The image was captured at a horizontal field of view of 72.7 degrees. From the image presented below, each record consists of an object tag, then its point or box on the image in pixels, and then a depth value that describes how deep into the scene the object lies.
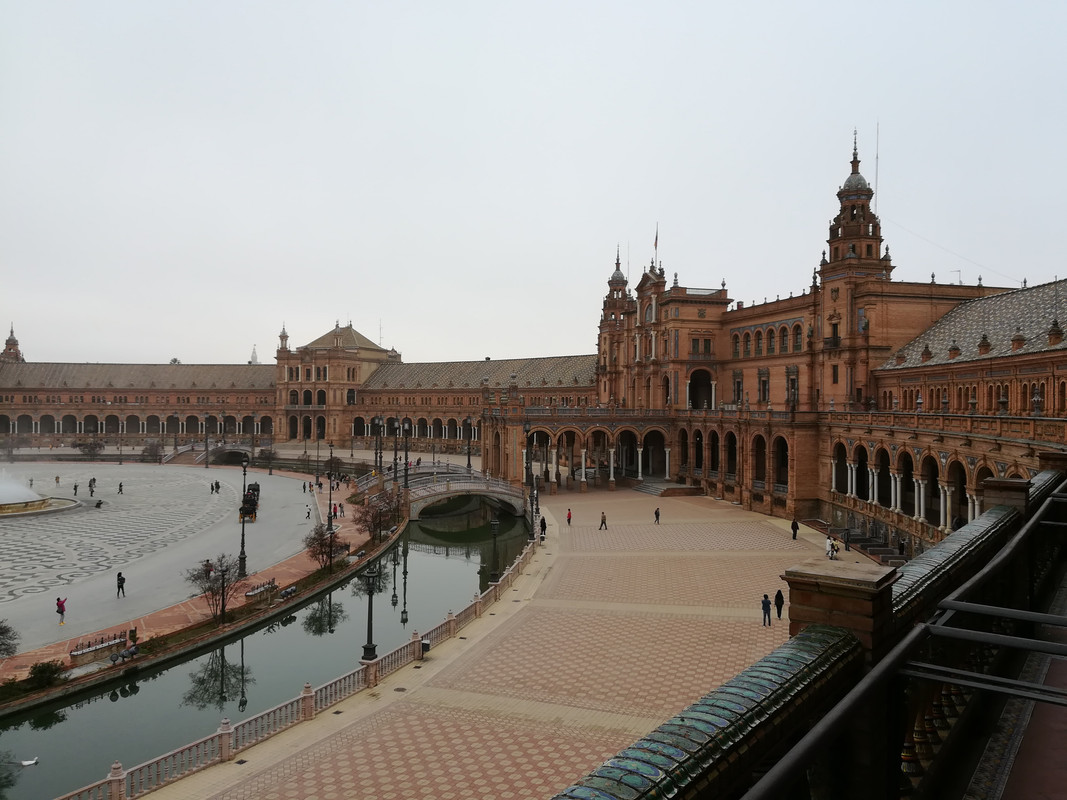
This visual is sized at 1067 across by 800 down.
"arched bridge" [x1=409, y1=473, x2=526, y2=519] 53.91
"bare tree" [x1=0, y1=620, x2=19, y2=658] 22.91
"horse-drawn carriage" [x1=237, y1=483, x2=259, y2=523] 49.08
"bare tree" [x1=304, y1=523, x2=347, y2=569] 35.53
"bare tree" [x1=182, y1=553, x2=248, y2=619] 27.78
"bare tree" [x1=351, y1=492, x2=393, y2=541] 44.12
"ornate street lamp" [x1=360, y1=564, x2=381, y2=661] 23.50
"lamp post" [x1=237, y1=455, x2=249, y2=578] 33.75
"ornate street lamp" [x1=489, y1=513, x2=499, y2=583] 37.47
